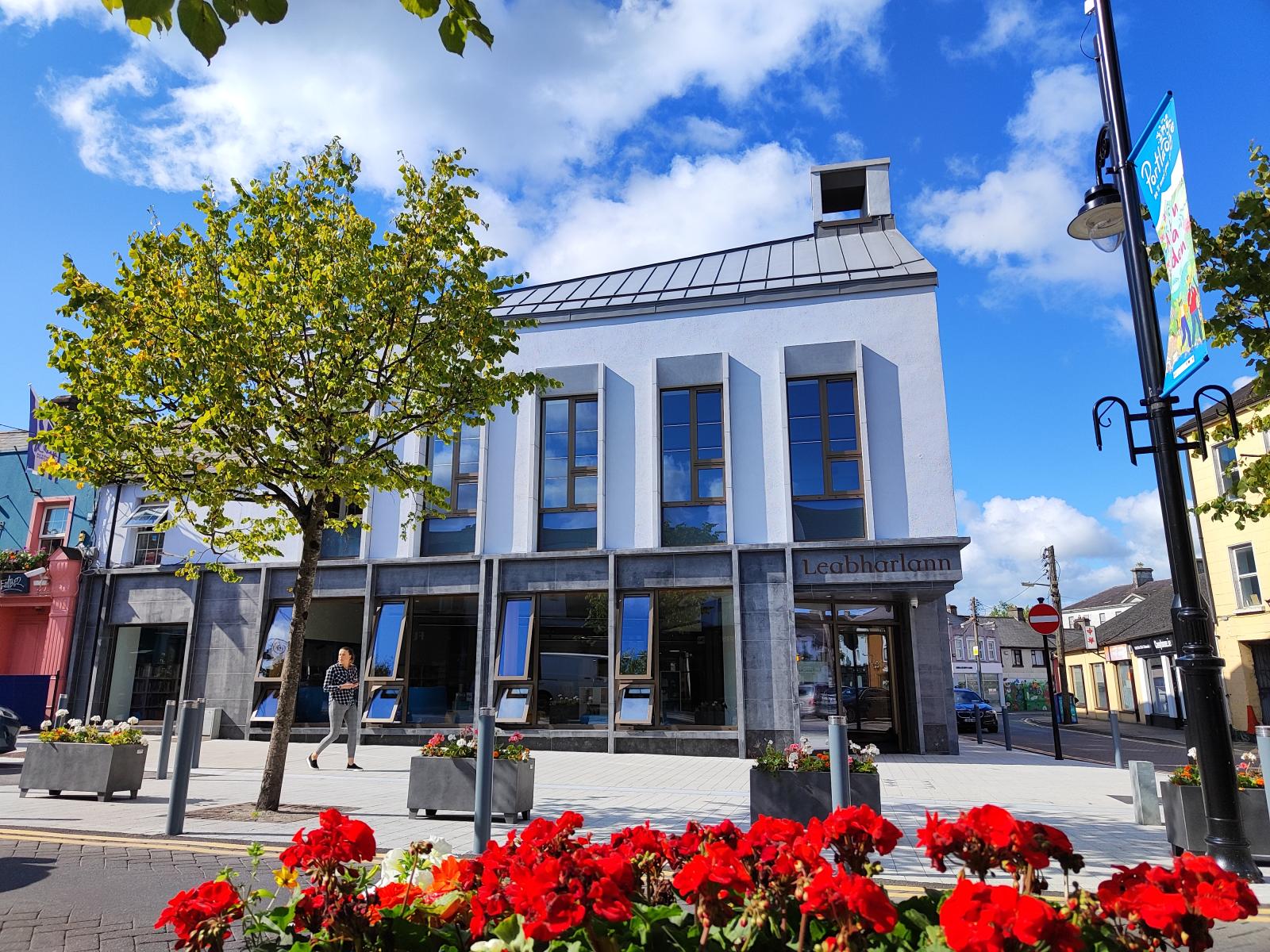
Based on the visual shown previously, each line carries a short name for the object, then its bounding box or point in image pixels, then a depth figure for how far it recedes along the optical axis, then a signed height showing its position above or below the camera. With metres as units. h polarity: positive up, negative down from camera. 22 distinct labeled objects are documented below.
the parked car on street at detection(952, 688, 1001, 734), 27.48 -0.97
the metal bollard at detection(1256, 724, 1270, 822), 6.01 -0.44
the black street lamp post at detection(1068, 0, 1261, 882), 5.67 +1.33
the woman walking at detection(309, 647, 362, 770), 12.55 -0.17
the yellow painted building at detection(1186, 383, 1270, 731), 25.25 +2.83
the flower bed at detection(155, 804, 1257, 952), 1.90 -0.53
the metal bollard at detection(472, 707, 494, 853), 6.35 -0.73
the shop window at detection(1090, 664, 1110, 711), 45.11 -0.23
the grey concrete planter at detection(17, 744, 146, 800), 9.49 -0.99
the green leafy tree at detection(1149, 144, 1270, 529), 9.50 +4.46
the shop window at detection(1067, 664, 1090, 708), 50.00 +0.07
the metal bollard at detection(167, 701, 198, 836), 7.40 -0.86
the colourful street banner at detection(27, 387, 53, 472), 22.61 +6.11
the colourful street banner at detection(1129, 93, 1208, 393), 5.56 +2.96
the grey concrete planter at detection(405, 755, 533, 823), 8.30 -1.04
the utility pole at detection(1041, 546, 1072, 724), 44.66 +5.69
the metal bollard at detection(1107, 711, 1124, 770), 14.30 -0.93
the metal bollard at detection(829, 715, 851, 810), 6.79 -0.66
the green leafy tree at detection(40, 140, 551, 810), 8.88 +3.56
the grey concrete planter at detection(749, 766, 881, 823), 7.43 -0.98
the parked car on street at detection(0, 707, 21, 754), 14.00 -0.83
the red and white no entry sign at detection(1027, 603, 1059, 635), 16.94 +1.27
